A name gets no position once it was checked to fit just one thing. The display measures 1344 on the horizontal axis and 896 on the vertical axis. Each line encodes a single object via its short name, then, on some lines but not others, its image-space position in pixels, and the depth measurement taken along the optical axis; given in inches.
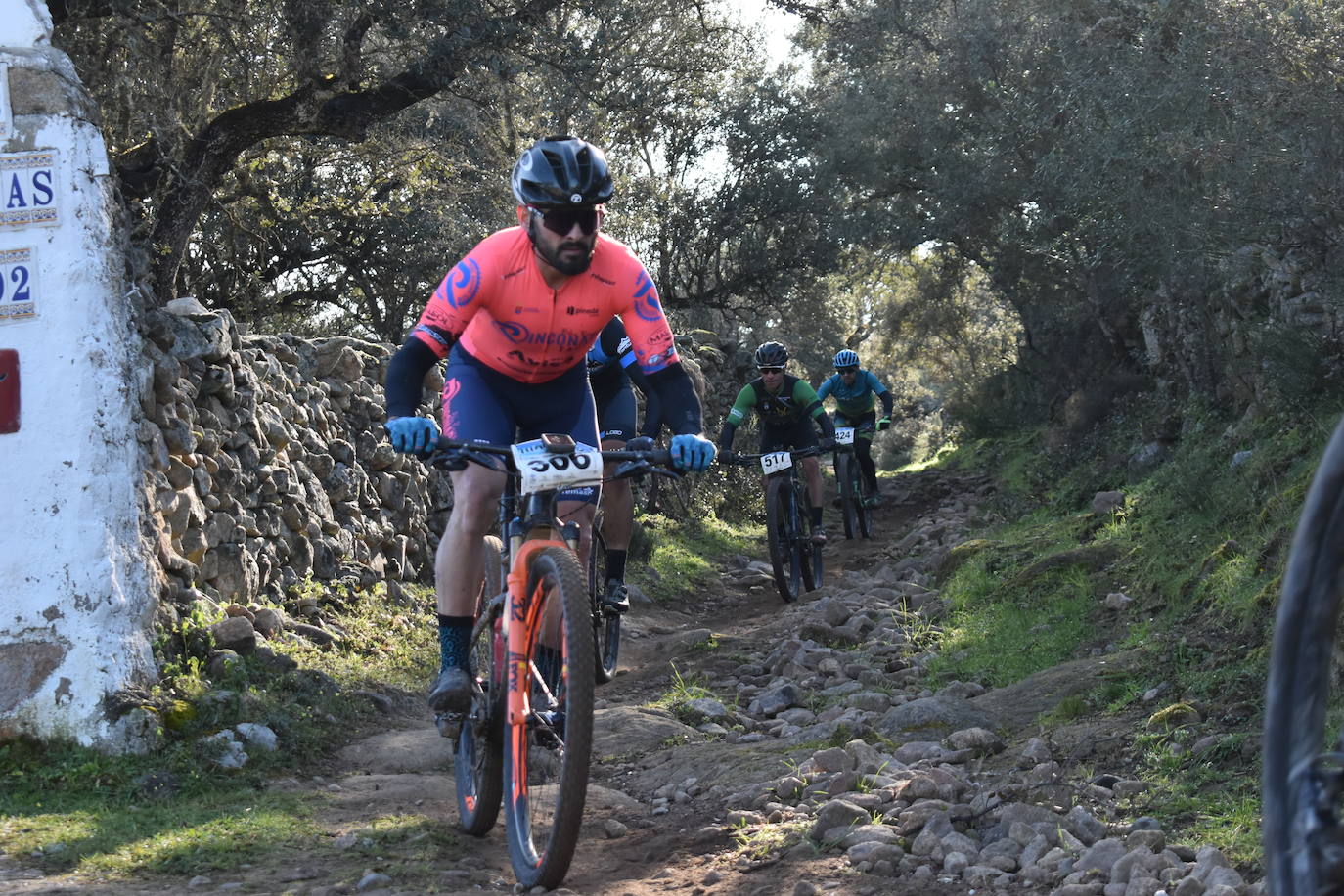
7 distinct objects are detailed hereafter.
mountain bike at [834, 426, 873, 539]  540.7
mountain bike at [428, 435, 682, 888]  140.6
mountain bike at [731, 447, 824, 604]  413.7
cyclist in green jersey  428.5
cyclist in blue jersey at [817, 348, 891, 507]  546.0
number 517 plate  417.1
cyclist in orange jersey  166.2
